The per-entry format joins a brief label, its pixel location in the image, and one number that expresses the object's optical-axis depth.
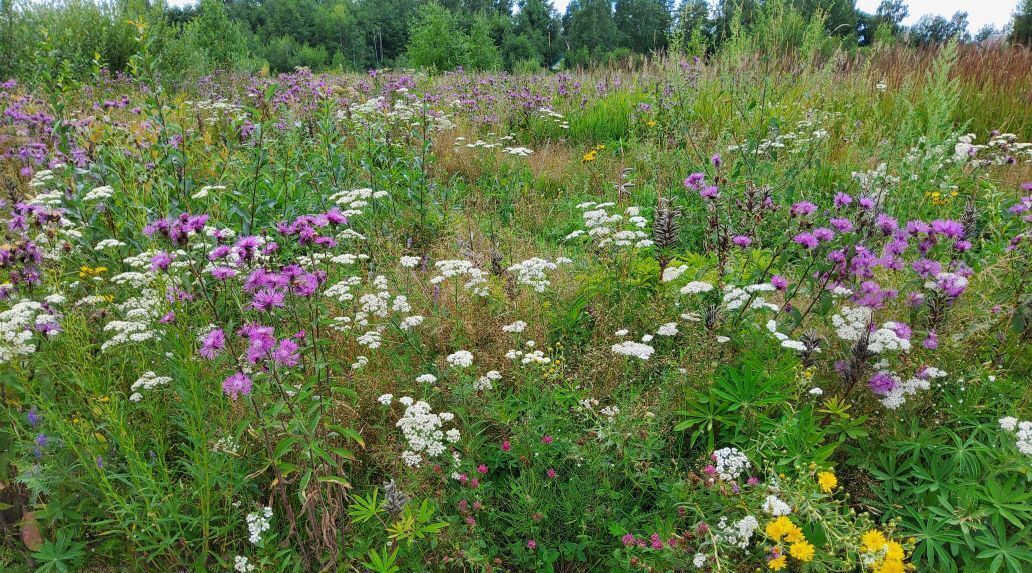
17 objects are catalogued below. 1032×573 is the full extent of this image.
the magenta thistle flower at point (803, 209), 2.52
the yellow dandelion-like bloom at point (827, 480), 1.69
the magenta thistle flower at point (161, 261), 1.98
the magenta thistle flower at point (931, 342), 2.13
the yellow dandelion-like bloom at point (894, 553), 1.54
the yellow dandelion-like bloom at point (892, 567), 1.53
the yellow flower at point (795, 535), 1.60
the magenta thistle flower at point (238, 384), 1.67
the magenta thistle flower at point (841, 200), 2.56
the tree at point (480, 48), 26.42
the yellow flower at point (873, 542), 1.58
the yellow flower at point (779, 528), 1.59
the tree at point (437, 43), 24.55
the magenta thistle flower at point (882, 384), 2.11
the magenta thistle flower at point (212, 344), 1.69
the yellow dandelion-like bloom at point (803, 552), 1.56
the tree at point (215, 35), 15.12
